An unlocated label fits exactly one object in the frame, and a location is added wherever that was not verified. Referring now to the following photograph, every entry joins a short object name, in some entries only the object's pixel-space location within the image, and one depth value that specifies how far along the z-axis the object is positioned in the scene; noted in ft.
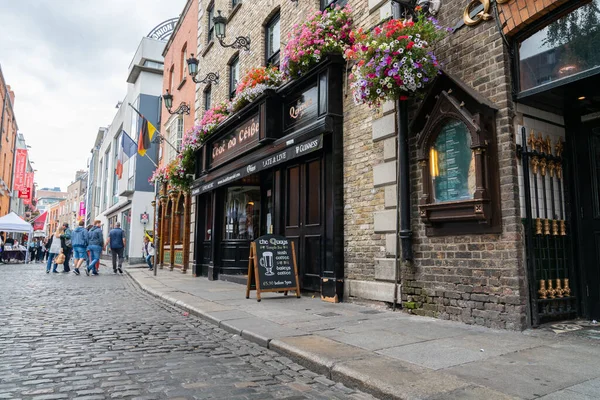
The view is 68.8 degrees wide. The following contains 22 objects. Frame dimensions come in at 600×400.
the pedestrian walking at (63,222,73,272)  56.29
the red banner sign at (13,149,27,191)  139.02
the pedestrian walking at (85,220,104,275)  50.44
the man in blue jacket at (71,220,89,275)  50.21
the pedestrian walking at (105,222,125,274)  53.72
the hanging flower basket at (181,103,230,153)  41.99
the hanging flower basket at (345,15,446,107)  18.66
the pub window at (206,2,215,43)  51.90
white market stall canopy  72.69
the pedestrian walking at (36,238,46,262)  90.67
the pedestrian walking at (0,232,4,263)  75.54
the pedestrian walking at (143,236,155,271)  70.85
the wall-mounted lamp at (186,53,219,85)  46.68
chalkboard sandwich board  25.70
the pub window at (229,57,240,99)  44.29
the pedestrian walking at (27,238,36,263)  90.89
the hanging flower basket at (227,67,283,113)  31.94
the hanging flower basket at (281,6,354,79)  25.84
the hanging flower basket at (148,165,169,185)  55.72
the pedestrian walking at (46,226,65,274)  53.52
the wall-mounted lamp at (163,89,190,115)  54.23
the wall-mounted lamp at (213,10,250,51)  39.58
